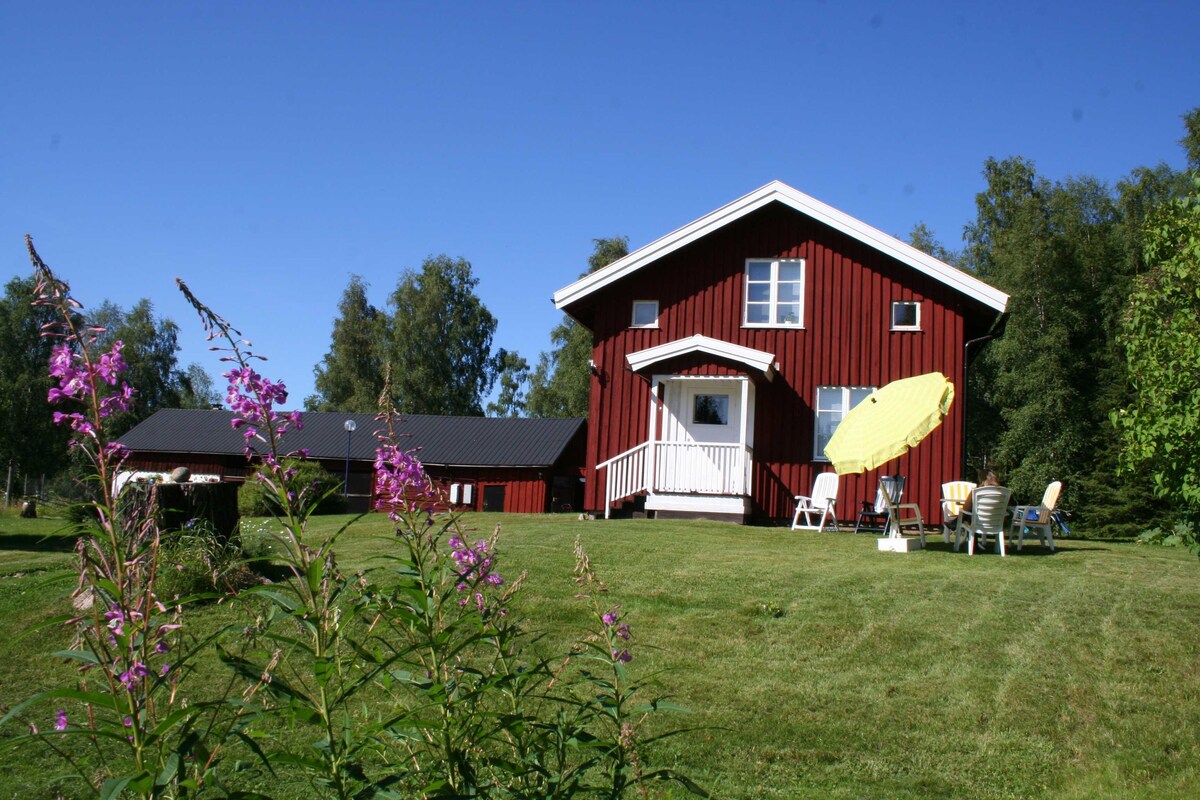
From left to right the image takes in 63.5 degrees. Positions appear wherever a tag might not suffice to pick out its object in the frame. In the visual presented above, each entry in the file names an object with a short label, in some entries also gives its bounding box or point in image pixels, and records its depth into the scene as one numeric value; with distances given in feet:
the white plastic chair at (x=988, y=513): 38.93
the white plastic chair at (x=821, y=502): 52.75
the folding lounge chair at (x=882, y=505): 45.84
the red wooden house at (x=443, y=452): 95.81
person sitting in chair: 46.55
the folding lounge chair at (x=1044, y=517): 41.37
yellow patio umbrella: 39.45
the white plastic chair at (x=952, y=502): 44.17
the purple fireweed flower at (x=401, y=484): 9.34
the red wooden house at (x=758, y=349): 57.72
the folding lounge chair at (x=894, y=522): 42.24
